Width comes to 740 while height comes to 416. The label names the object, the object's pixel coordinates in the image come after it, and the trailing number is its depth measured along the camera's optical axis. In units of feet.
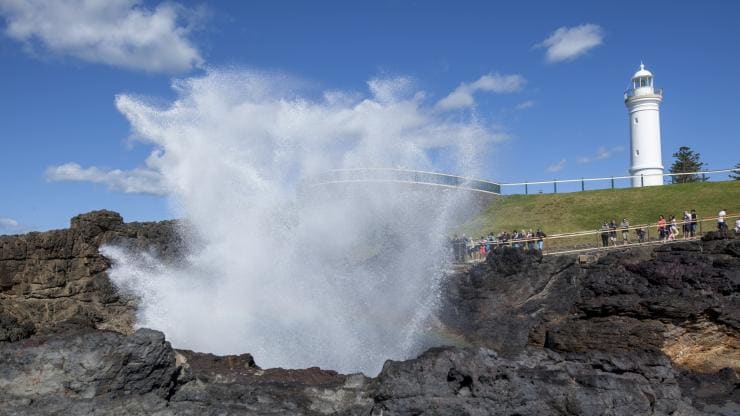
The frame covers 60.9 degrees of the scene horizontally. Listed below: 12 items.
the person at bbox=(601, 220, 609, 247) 87.97
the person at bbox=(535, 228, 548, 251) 84.42
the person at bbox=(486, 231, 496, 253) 87.62
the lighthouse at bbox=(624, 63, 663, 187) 153.89
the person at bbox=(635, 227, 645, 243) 88.78
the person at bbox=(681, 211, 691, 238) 86.42
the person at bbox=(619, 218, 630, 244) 86.48
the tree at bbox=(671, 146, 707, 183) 174.60
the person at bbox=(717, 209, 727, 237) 79.51
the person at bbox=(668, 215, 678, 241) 83.78
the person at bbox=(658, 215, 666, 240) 86.51
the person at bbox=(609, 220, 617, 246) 87.04
